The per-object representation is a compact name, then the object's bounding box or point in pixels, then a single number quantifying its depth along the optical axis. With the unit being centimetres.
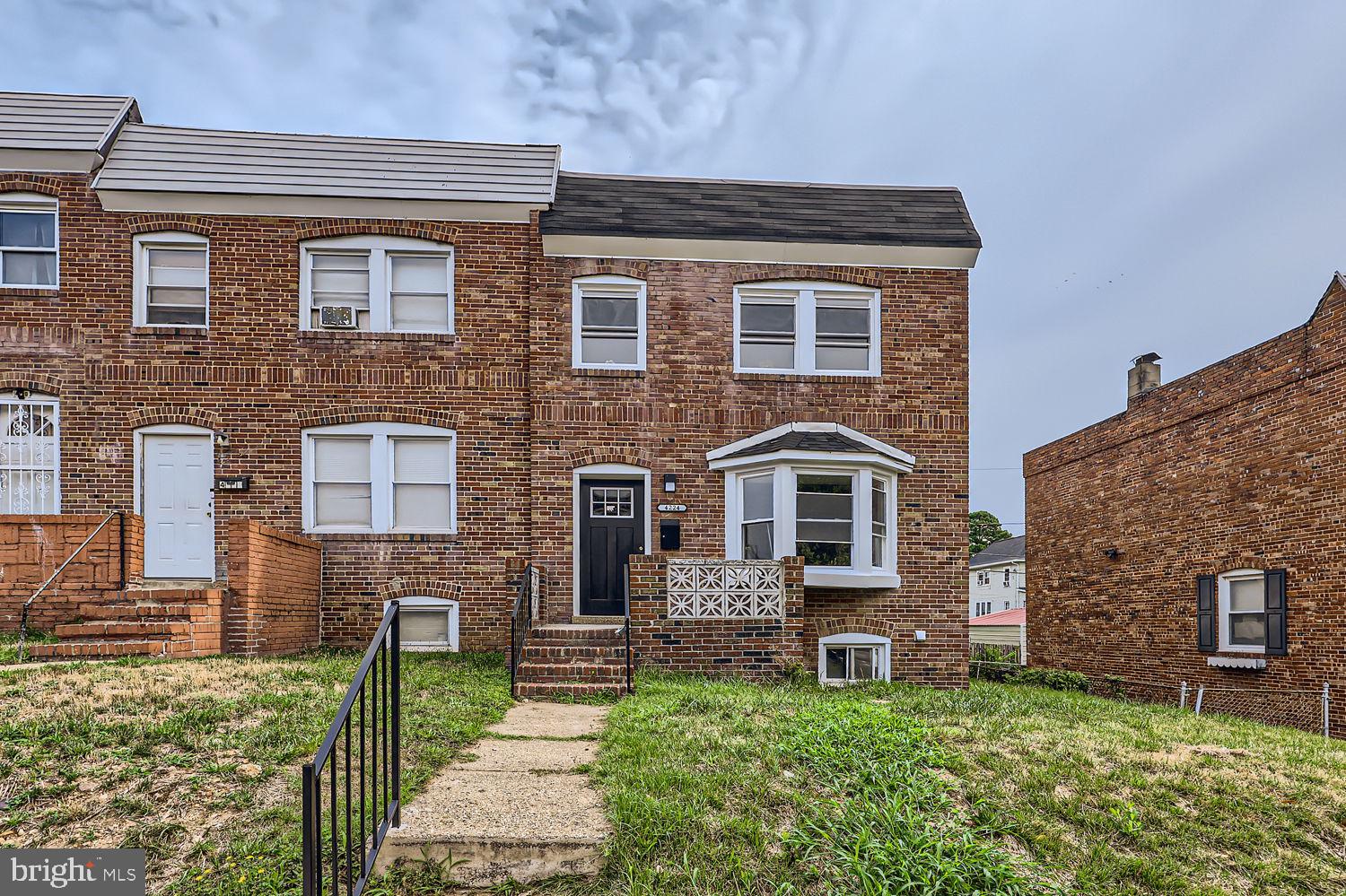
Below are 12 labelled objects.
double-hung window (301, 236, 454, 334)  1280
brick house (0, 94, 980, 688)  1232
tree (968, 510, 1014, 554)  6003
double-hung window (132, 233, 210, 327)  1259
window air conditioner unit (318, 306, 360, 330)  1260
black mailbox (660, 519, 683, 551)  1259
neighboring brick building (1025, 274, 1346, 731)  1218
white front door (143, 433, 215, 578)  1234
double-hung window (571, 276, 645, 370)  1293
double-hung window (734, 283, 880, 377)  1313
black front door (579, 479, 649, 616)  1270
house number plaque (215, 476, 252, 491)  1234
